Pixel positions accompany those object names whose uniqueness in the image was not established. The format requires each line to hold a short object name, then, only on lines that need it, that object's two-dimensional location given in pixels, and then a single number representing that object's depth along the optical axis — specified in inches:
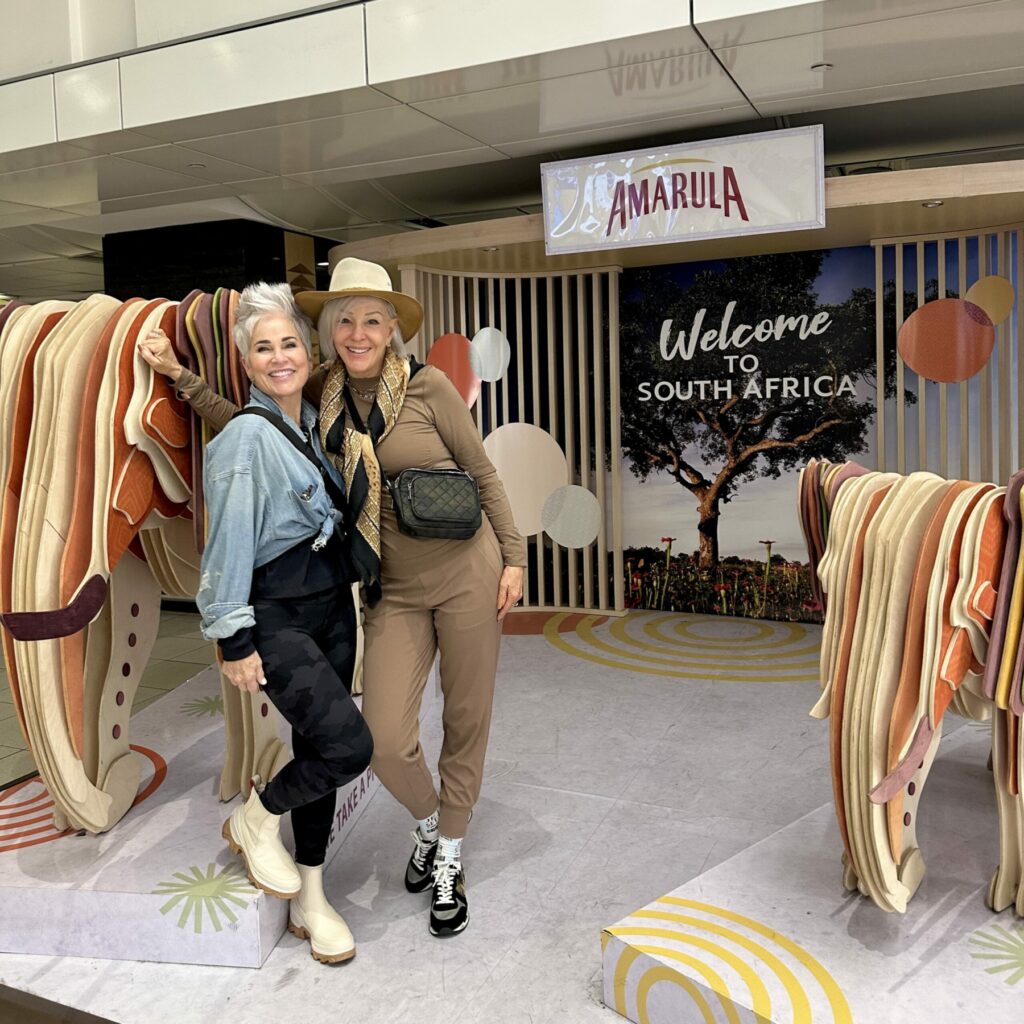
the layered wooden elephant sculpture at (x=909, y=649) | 76.8
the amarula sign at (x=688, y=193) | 165.5
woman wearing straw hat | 94.9
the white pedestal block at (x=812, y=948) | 76.3
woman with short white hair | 83.4
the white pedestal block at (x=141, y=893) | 94.4
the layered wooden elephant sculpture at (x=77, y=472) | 97.7
